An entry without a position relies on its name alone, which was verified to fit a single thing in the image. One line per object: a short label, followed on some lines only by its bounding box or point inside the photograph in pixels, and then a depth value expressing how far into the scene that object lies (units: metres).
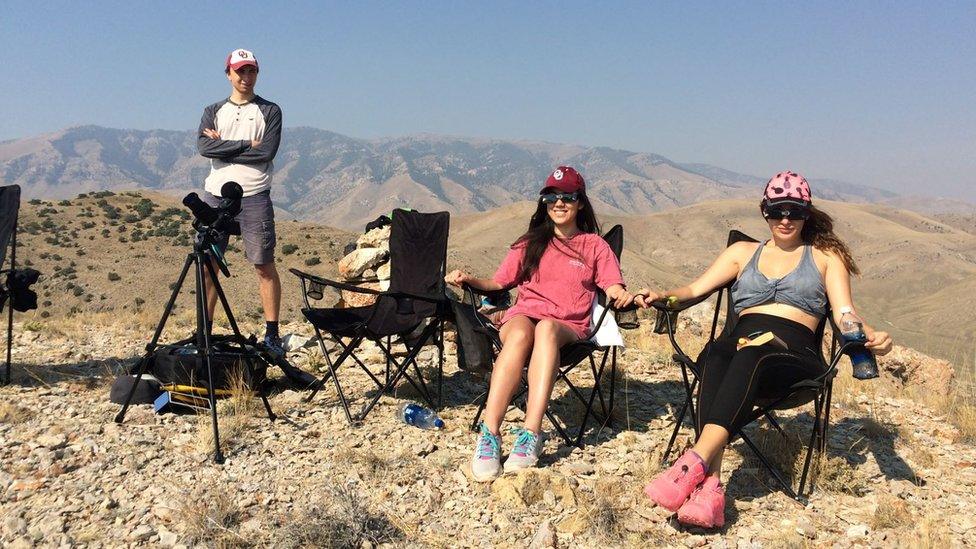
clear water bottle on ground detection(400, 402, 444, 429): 3.94
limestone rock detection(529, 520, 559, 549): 2.67
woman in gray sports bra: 2.83
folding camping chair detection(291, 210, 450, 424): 4.05
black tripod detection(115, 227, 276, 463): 3.53
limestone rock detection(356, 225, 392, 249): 7.40
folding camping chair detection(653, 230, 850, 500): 3.04
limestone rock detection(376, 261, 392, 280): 7.10
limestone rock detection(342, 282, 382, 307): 6.53
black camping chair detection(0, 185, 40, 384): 4.37
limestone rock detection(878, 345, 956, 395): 7.07
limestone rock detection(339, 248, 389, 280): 7.20
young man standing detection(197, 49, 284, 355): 4.59
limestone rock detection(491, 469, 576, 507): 3.01
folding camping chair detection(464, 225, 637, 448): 3.59
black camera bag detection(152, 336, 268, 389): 4.08
